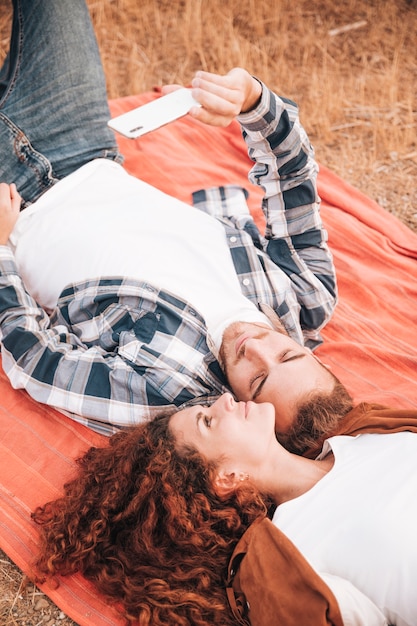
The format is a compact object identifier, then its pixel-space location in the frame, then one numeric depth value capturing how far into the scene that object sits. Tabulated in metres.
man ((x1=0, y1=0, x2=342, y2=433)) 2.38
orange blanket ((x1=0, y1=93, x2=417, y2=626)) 2.20
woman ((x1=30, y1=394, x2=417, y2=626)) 1.81
